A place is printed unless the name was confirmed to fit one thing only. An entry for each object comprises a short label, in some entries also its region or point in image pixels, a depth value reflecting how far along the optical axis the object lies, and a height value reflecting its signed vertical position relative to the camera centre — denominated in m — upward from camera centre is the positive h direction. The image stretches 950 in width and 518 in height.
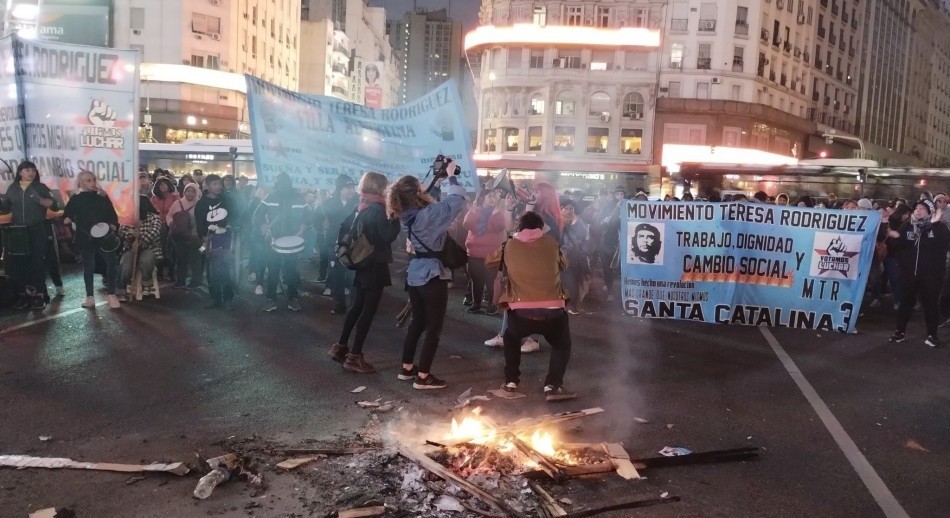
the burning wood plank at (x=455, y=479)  4.21 -1.73
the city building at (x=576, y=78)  58.56 +9.28
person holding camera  6.73 -0.56
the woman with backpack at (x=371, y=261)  7.03 -0.70
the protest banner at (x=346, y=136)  10.06 +0.73
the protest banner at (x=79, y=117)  9.80 +0.75
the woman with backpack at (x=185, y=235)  11.63 -0.88
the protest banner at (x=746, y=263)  10.57 -0.84
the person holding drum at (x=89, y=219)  9.65 -0.58
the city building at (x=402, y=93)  176.73 +24.16
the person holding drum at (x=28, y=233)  9.63 -0.81
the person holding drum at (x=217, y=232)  10.29 -0.72
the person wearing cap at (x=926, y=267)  9.75 -0.73
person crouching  6.46 -0.87
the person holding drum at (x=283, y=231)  10.24 -0.66
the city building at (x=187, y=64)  55.84 +8.90
